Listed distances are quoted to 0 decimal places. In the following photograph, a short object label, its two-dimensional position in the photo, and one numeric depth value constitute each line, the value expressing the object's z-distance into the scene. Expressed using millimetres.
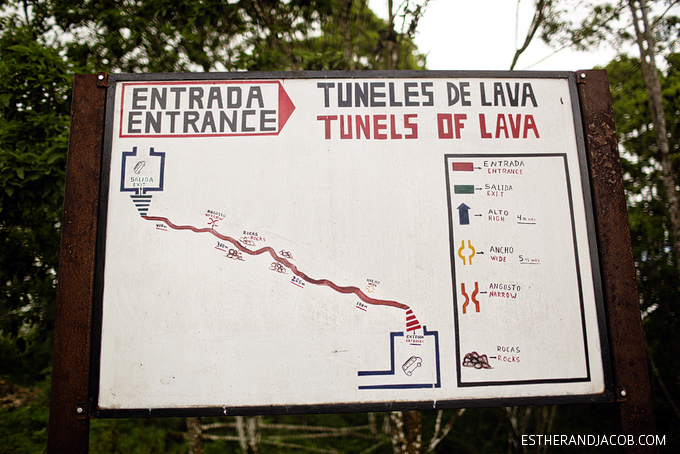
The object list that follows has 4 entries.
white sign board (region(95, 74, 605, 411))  1731
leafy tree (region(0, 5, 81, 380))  2652
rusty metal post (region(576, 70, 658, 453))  1733
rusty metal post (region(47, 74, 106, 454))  1669
